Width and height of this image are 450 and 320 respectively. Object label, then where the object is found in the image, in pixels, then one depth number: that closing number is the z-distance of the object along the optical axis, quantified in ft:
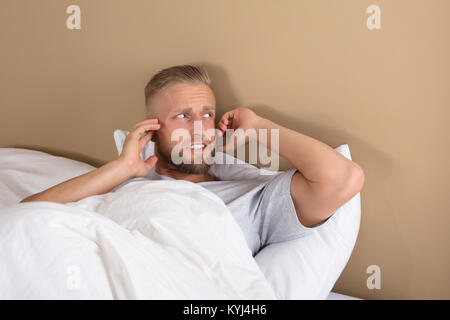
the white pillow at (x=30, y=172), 5.08
